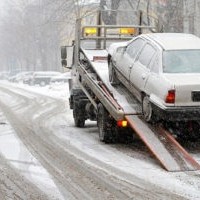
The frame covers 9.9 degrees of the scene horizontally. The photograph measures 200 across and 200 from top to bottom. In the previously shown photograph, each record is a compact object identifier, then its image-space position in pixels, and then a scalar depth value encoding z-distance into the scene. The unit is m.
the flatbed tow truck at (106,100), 18.87
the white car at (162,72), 19.34
